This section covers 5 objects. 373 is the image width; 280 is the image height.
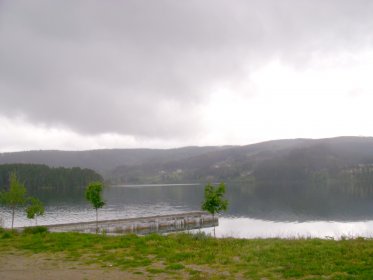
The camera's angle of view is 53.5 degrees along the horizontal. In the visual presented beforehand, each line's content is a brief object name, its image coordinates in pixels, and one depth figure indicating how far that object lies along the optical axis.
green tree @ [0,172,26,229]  39.84
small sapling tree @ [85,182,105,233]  48.34
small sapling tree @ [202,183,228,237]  46.09
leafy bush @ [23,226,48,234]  23.47
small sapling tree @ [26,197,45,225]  46.87
